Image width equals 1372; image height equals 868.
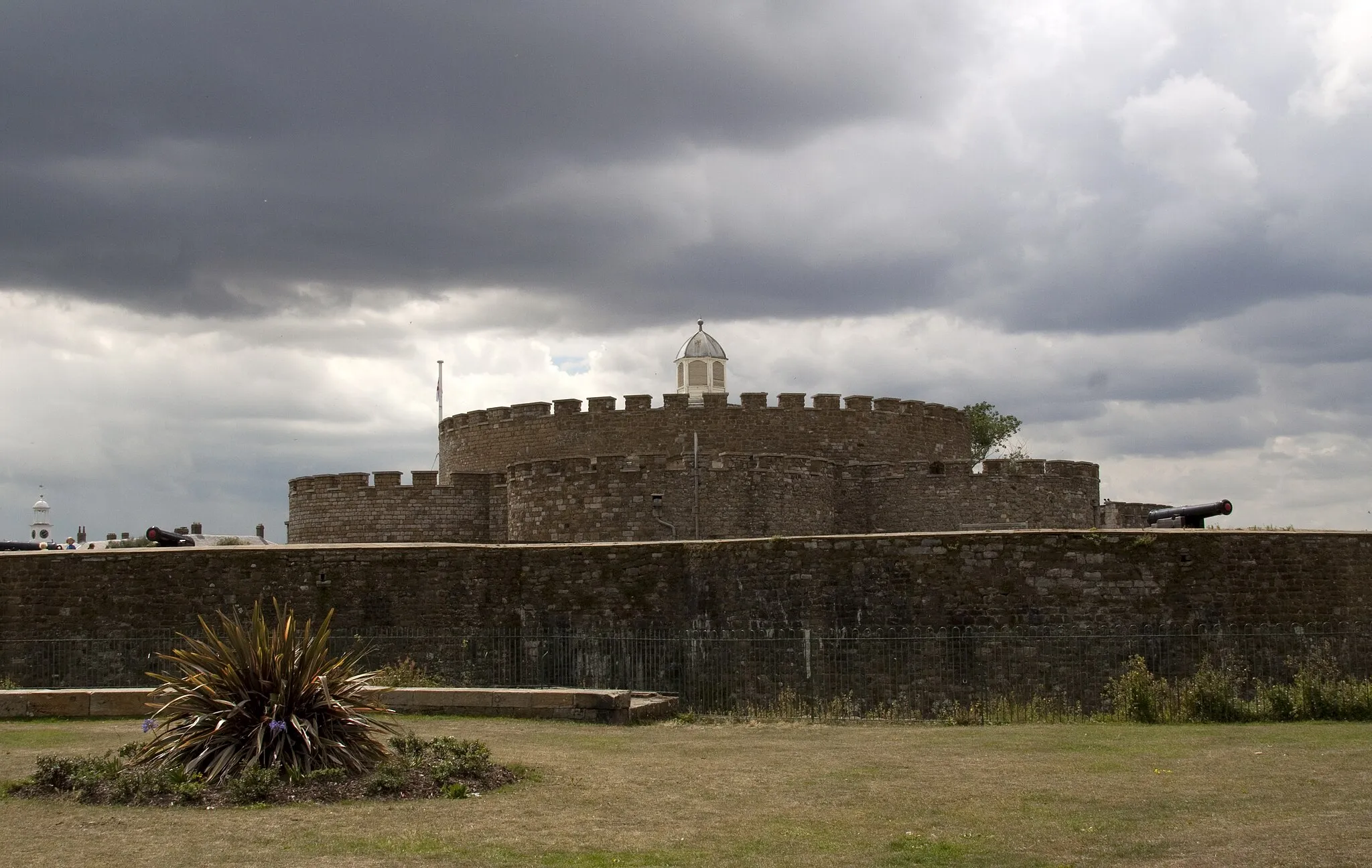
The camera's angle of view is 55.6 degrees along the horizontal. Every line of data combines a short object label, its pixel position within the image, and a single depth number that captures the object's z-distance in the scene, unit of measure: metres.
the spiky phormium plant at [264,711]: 10.77
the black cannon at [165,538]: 29.48
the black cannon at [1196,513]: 26.64
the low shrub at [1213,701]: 16.05
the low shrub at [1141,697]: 16.33
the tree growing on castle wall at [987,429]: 51.16
